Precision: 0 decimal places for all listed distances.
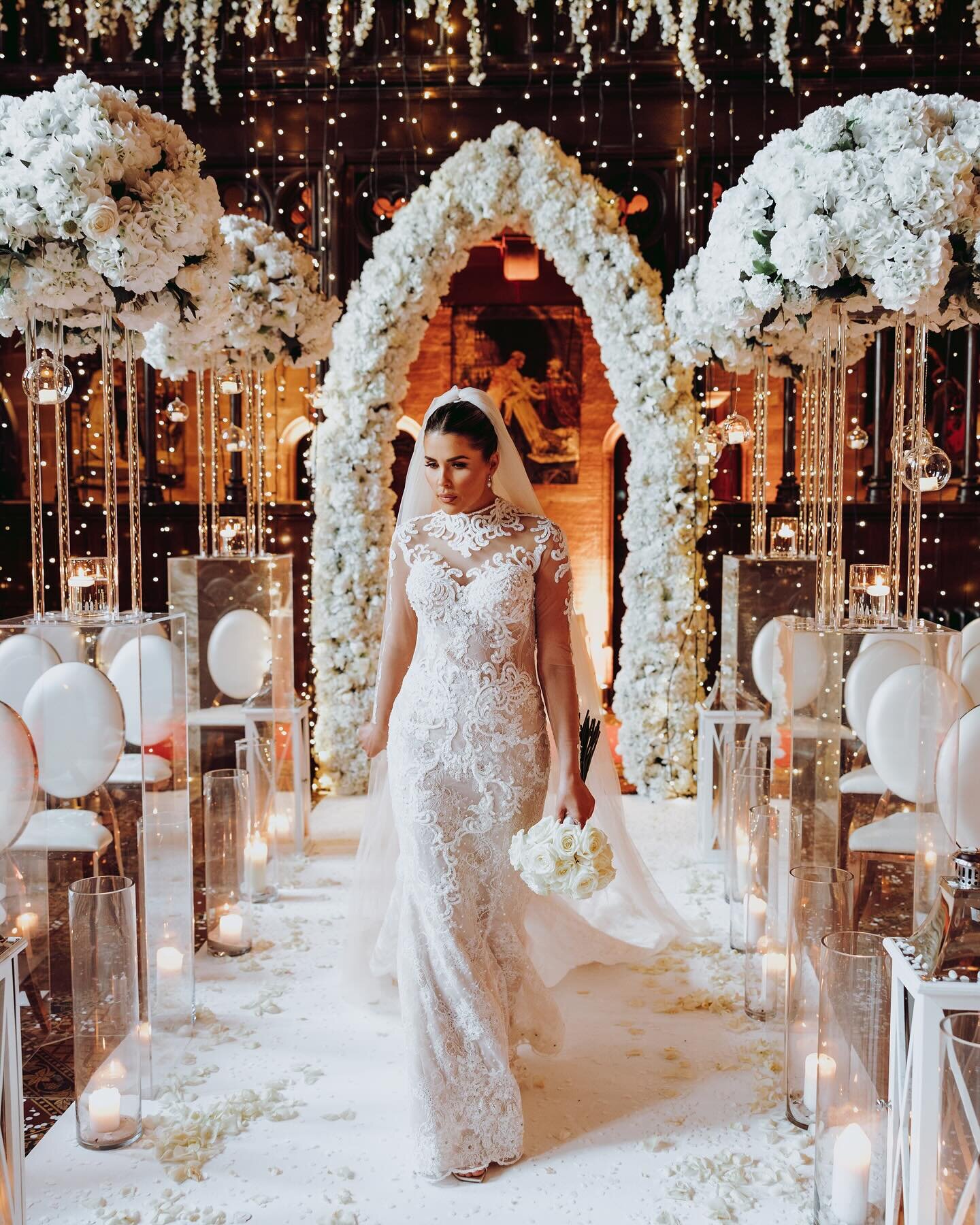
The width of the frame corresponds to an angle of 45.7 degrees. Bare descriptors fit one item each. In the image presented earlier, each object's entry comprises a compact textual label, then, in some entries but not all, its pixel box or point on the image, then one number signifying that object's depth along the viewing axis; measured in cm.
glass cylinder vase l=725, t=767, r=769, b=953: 501
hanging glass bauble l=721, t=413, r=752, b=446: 667
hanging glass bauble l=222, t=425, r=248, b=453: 686
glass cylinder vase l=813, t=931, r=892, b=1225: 280
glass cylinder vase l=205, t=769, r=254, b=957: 486
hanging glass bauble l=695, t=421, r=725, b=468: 711
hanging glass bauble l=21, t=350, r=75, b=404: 386
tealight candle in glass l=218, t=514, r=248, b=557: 645
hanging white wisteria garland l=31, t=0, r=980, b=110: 758
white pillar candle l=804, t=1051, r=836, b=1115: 340
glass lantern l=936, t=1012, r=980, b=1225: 207
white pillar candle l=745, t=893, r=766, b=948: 432
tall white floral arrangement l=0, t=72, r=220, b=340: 350
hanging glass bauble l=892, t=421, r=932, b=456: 397
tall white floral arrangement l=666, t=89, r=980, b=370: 352
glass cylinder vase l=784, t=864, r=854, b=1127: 335
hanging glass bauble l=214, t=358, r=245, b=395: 624
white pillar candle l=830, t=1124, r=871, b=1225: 283
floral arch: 746
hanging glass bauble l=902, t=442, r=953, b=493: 394
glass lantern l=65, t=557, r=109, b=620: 400
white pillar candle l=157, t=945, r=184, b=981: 414
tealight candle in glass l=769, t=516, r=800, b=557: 683
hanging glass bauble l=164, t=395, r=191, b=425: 701
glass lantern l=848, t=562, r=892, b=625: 416
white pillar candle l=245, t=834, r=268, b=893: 558
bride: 322
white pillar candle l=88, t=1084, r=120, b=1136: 333
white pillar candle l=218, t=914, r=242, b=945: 494
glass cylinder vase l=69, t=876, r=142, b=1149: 331
